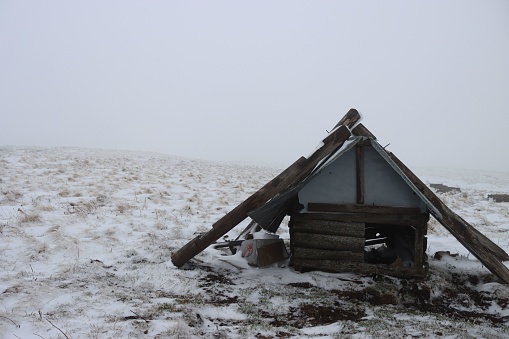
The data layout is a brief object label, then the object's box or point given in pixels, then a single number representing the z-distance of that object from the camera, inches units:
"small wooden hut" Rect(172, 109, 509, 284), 208.1
